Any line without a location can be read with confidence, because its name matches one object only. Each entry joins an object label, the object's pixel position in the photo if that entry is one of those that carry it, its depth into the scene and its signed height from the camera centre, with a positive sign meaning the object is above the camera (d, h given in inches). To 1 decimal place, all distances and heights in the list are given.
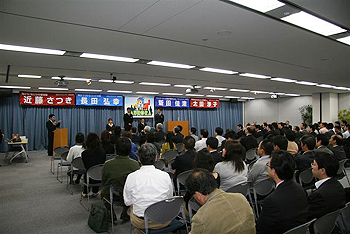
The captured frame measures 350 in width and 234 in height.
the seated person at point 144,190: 101.0 -29.4
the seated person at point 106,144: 229.5 -23.7
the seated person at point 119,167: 133.3 -26.4
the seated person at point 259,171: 136.9 -30.2
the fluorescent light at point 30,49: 178.1 +51.4
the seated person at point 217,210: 62.7 -24.1
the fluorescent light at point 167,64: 240.8 +52.6
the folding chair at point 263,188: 130.8 -37.9
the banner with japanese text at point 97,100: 504.1 +38.9
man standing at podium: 397.9 -14.5
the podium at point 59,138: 385.6 -29.9
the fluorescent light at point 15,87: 412.5 +53.1
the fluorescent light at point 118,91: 481.4 +52.1
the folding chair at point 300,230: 66.3 -31.0
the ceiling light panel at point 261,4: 107.3 +49.3
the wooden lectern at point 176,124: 563.2 -17.6
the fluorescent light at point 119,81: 355.1 +52.6
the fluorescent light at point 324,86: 432.5 +52.9
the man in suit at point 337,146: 216.8 -27.7
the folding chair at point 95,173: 164.6 -36.6
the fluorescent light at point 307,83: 405.7 +53.2
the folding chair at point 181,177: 143.7 -34.4
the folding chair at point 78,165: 192.5 -36.2
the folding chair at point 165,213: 95.5 -37.4
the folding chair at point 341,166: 188.2 -38.8
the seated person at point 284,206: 73.7 -27.1
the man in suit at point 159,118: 516.9 -0.8
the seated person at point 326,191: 90.6 -27.5
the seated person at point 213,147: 165.3 -20.2
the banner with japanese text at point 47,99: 461.1 +38.2
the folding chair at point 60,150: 256.8 -32.6
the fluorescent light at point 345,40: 165.5 +51.2
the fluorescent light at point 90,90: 466.0 +52.6
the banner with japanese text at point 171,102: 587.2 +37.7
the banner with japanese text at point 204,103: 646.5 +37.7
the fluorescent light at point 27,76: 307.8 +52.8
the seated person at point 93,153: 179.8 -25.4
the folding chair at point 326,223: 79.6 -35.1
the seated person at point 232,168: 129.4 -26.6
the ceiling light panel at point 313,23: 124.5 +49.6
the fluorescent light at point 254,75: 313.9 +53.0
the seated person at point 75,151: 210.7 -27.4
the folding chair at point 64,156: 236.1 -35.6
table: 343.4 -33.8
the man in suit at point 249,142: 253.6 -25.8
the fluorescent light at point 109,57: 207.9 +52.3
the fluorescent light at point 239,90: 493.7 +52.8
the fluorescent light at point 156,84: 394.9 +52.8
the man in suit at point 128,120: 461.1 -3.8
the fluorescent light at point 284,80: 358.6 +53.2
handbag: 140.0 -57.1
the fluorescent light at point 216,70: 274.0 +52.4
